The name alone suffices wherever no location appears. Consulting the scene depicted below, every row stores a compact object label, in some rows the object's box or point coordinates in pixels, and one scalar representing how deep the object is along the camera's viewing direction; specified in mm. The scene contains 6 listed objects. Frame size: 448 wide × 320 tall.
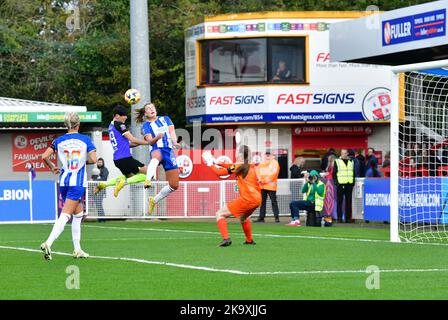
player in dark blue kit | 21188
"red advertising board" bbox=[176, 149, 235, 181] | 38250
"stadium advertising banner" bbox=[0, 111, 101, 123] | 36000
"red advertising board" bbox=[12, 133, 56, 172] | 37125
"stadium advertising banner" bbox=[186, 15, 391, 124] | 39875
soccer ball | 21359
